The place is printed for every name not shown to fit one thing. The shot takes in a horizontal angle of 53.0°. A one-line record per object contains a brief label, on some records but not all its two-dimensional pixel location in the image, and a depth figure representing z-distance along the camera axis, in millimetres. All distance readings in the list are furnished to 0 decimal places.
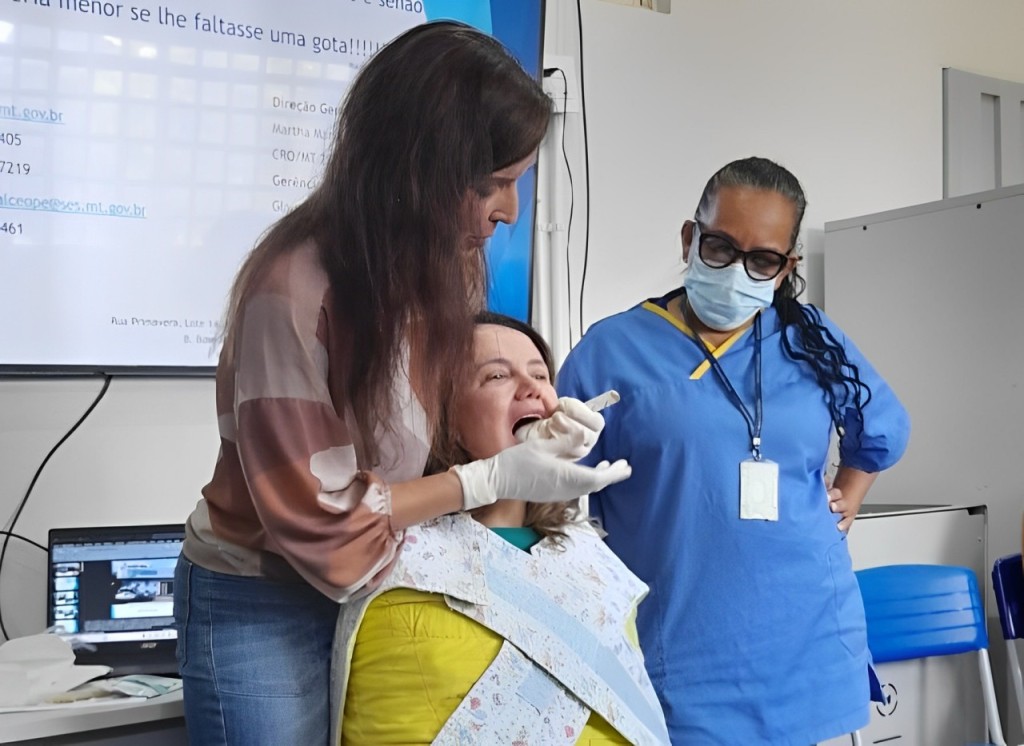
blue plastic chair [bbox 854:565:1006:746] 2322
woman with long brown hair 981
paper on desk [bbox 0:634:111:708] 1445
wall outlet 2678
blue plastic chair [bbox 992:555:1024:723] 2381
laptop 1849
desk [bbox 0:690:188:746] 1302
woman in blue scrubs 1519
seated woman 1084
